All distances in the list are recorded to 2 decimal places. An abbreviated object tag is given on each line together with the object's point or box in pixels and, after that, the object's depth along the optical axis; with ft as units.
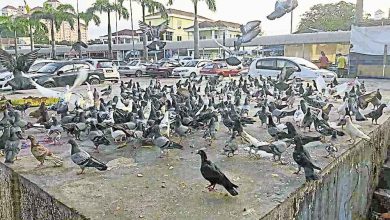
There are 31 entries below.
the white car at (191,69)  75.10
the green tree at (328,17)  127.44
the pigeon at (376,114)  23.75
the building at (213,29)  158.20
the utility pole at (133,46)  122.24
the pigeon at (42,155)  16.42
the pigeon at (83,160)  15.08
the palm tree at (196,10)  88.75
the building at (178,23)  163.73
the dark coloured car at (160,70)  80.90
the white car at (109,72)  62.83
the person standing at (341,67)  63.82
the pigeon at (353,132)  18.66
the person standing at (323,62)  66.64
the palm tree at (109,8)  114.83
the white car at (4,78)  52.39
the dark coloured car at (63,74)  51.96
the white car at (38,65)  60.93
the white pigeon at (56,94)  29.08
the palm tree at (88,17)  118.67
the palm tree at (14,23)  128.67
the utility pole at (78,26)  120.98
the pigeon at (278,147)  15.89
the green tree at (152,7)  110.68
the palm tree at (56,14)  119.44
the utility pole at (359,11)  69.92
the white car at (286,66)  50.80
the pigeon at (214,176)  12.65
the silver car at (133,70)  85.20
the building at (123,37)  181.03
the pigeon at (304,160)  13.65
